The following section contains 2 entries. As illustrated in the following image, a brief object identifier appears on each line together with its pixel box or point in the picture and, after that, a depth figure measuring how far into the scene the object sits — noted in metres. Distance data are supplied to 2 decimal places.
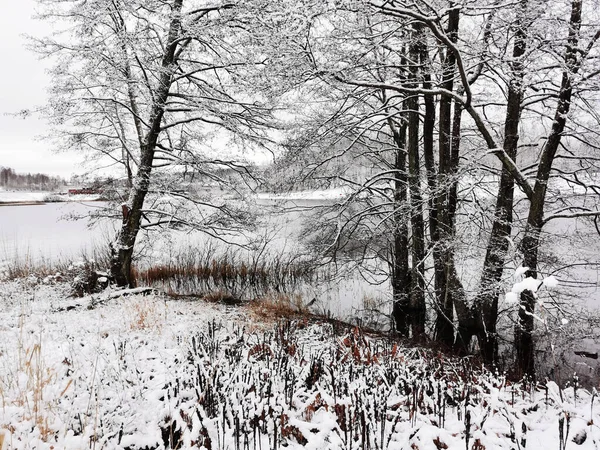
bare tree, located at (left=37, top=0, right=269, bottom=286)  8.53
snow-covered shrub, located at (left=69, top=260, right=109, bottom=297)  9.67
